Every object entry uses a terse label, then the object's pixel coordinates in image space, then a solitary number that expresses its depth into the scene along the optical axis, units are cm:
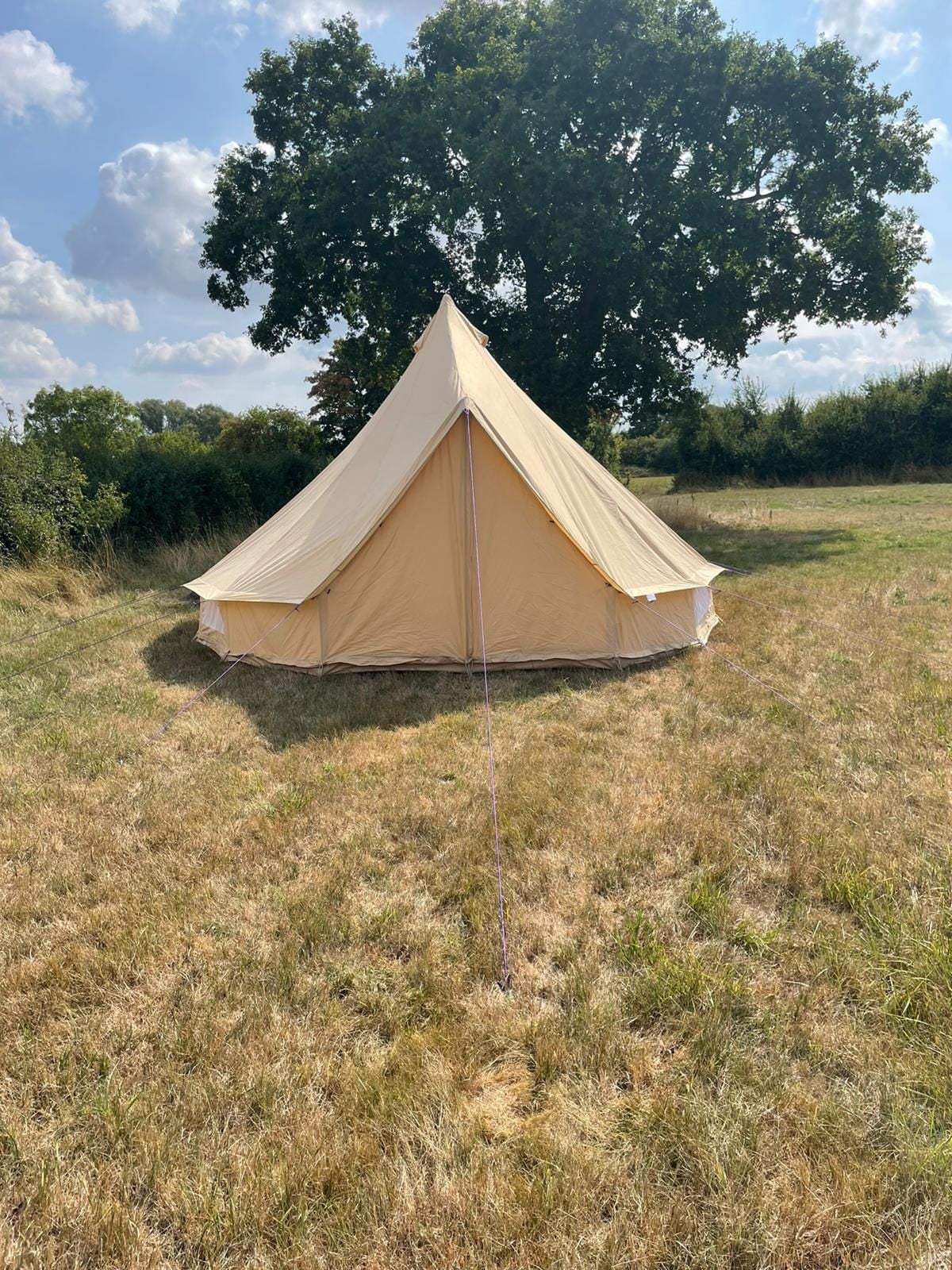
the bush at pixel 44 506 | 775
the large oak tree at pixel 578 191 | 1044
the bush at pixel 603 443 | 1717
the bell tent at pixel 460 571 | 488
